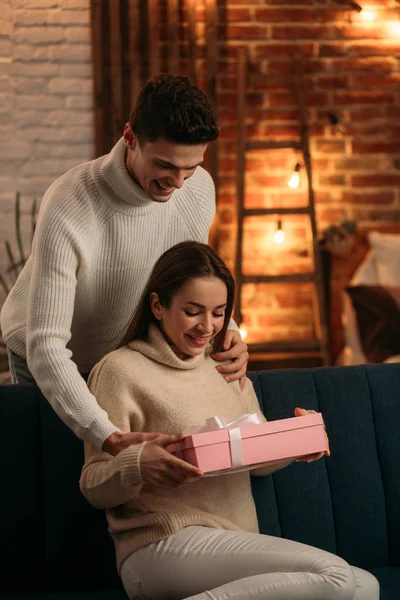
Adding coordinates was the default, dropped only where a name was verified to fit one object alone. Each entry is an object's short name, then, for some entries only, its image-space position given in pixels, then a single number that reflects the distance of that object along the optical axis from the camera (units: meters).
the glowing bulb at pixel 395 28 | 4.96
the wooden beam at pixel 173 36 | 4.79
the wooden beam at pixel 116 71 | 4.72
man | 1.73
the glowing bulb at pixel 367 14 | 4.93
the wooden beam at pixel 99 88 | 4.72
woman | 1.63
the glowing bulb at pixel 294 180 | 4.83
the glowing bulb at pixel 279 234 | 4.77
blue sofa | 2.03
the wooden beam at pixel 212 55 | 4.77
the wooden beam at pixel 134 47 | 4.75
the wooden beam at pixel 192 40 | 4.76
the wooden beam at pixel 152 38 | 4.77
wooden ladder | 4.67
